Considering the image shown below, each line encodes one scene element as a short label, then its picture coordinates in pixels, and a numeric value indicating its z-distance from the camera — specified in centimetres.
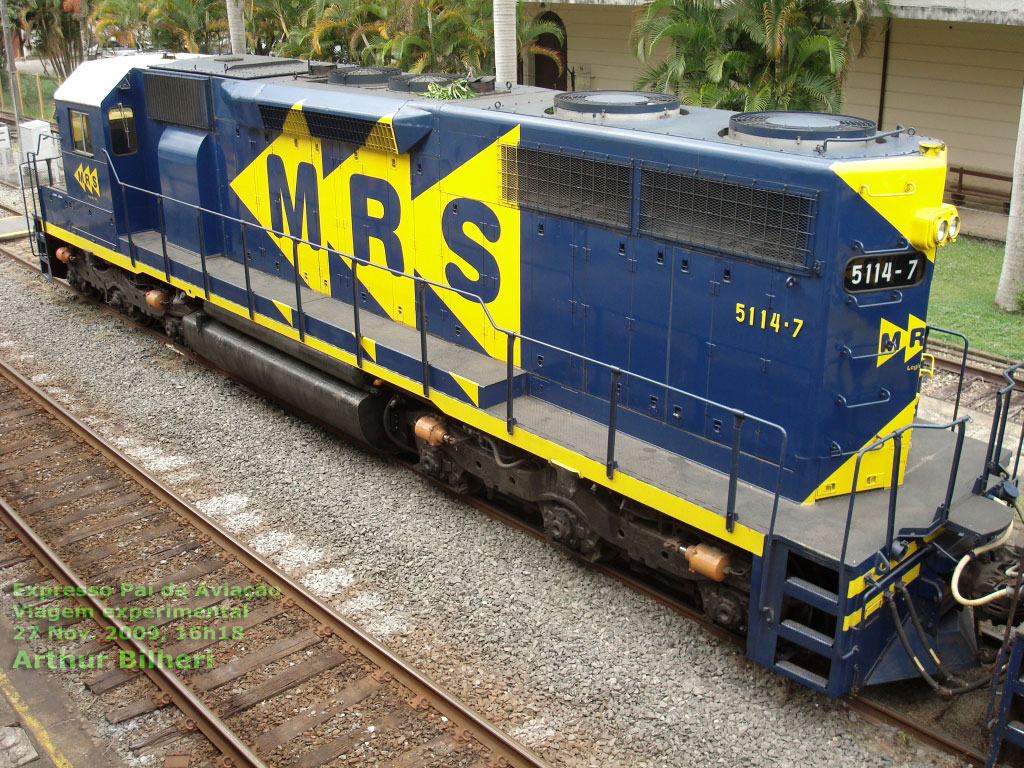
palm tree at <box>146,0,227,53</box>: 2205
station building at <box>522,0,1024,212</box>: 1722
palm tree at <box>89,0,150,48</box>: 2328
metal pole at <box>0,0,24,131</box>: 2033
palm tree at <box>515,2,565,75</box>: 1650
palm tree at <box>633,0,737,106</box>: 1284
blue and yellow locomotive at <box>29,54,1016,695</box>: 581
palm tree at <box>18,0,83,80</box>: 3173
